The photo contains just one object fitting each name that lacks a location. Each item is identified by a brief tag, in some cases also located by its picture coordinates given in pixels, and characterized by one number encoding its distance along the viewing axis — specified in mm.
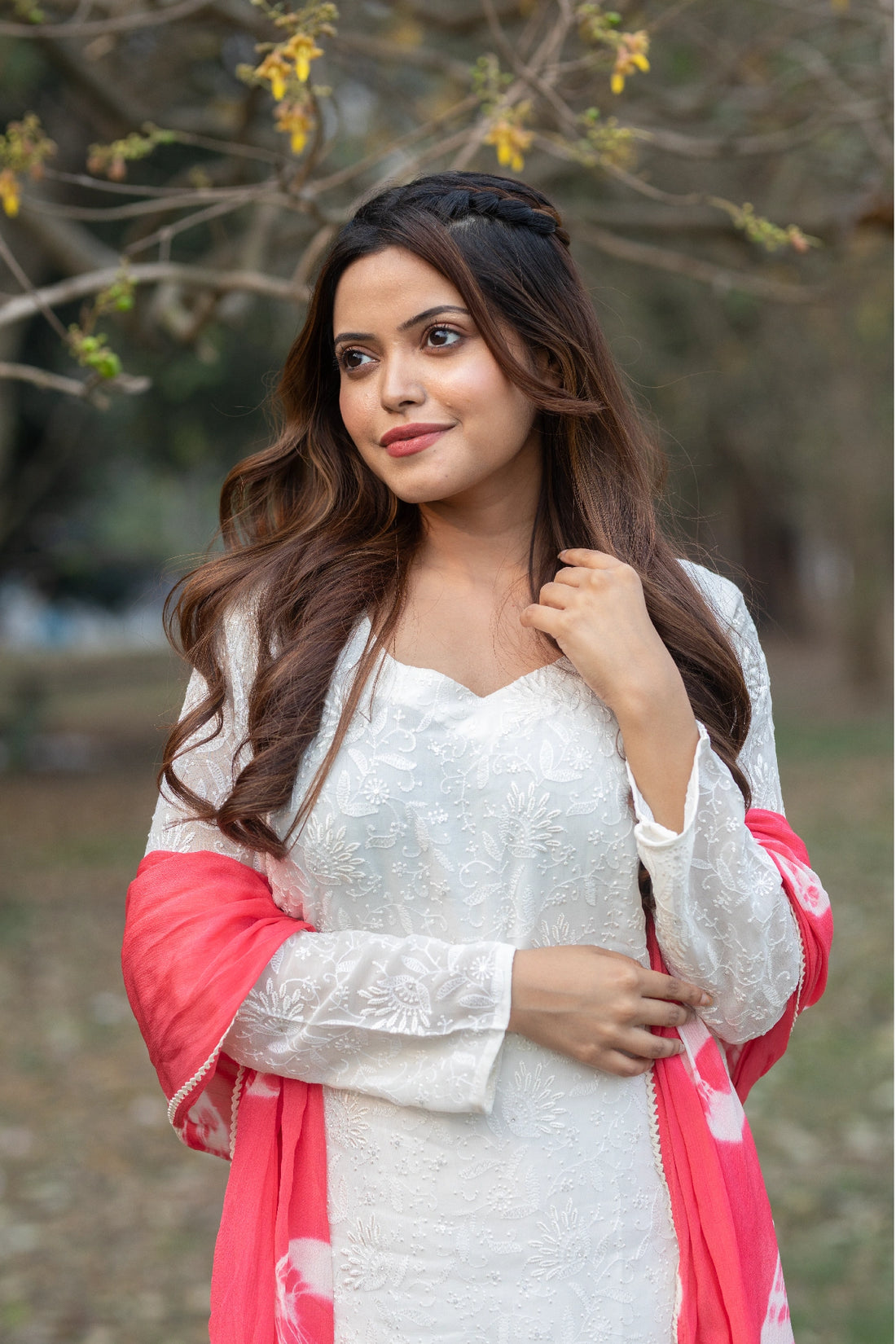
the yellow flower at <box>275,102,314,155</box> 2258
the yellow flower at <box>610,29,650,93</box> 2260
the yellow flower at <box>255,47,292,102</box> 2076
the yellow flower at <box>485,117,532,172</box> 2375
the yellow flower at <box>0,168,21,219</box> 2426
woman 1667
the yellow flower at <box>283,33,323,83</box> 2033
